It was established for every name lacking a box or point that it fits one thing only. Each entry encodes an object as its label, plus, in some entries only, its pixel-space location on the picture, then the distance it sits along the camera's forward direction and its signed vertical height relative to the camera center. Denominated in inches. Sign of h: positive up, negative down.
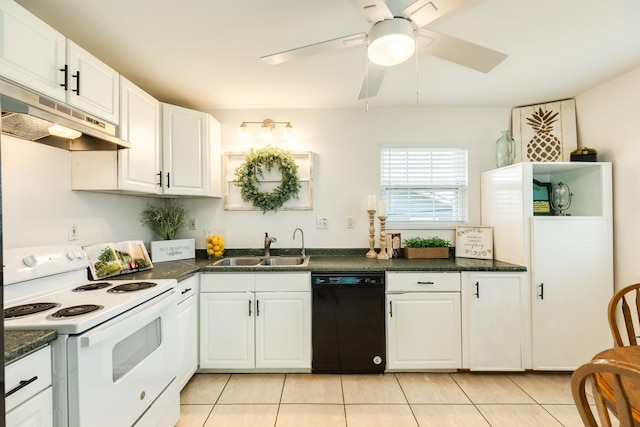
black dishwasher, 95.8 -32.5
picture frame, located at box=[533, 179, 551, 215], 105.9 +8.1
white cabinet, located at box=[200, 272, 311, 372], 96.8 -33.3
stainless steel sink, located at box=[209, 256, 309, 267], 114.9 -15.9
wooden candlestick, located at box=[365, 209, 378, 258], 116.0 -6.5
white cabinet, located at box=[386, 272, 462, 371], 97.0 -36.5
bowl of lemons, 117.0 -10.6
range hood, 48.9 +18.7
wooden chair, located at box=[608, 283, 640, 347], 56.1 -18.8
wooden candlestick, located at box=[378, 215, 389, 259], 113.6 -8.8
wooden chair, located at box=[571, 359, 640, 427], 29.3 -19.2
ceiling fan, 48.3 +32.4
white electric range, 48.0 -20.5
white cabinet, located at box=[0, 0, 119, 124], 52.7 +31.2
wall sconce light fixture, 117.0 +33.8
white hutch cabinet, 95.2 -18.9
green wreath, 117.4 +16.2
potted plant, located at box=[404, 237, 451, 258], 113.7 -11.3
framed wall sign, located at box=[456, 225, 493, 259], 110.5 -9.0
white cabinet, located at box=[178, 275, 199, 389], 85.6 -31.9
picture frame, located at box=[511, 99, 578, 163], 111.4 +32.1
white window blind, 123.3 +14.3
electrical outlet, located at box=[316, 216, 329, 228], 122.0 -1.4
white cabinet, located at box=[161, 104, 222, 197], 100.3 +23.1
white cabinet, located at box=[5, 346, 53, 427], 39.9 -23.6
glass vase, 111.6 +24.6
